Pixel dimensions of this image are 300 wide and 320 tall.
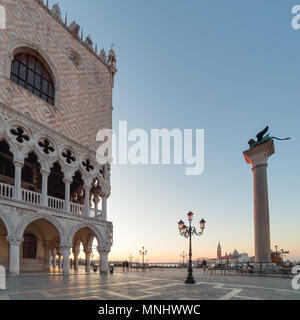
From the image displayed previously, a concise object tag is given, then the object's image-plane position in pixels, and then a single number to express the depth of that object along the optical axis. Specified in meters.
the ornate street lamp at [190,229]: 13.23
